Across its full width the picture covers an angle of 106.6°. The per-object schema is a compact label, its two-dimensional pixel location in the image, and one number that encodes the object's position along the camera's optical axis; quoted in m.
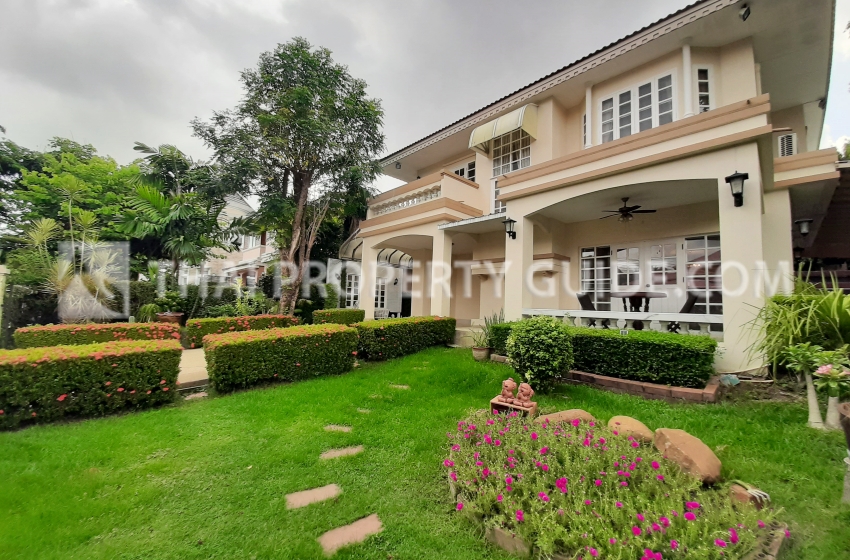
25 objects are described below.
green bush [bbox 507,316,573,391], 5.38
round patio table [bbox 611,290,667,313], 6.66
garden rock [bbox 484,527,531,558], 2.18
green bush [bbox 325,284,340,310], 15.95
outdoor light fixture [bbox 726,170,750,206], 5.41
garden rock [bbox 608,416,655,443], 3.40
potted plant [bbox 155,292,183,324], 12.08
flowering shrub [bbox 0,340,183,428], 4.20
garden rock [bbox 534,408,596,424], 3.77
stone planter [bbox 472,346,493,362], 7.82
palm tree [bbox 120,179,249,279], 13.21
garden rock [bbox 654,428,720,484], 2.77
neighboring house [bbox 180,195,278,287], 22.52
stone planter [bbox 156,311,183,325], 12.03
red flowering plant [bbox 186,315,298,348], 9.94
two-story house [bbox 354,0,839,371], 5.90
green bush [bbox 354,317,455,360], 8.01
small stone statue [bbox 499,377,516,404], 4.30
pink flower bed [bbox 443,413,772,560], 1.98
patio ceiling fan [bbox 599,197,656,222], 7.90
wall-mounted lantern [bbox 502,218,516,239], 8.73
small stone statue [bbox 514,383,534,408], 4.18
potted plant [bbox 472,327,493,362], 7.83
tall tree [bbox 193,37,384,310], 12.18
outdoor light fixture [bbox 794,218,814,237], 8.56
